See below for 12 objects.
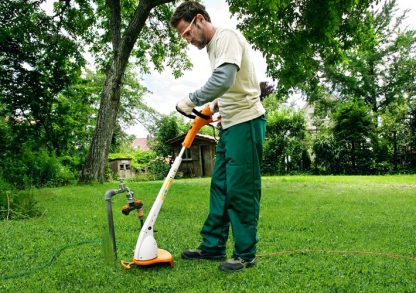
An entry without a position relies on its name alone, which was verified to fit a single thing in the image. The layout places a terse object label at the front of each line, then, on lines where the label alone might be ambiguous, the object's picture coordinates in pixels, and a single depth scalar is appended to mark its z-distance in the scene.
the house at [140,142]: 64.92
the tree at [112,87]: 10.59
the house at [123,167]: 28.22
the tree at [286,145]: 21.64
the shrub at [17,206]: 5.09
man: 2.78
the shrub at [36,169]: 9.79
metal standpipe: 2.82
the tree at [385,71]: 28.50
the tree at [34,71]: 10.45
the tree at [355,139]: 20.16
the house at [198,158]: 25.00
